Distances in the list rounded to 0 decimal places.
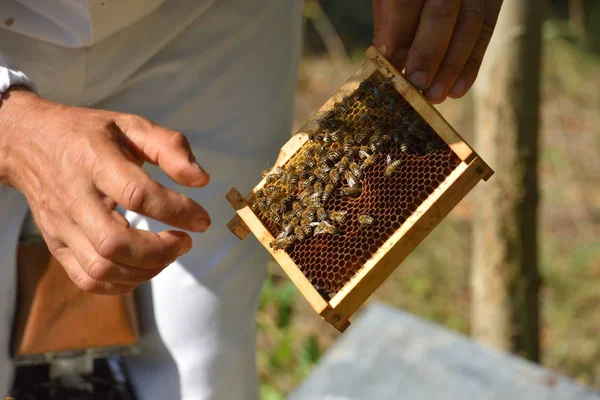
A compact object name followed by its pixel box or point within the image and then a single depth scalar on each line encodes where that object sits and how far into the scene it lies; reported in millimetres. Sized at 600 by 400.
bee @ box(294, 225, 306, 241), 938
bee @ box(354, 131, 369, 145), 967
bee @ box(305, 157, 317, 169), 965
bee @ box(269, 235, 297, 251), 936
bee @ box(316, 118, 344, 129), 971
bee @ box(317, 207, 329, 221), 944
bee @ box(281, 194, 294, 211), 954
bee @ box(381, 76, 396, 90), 967
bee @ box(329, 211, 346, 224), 943
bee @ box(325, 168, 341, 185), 954
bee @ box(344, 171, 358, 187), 954
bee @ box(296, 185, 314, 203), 957
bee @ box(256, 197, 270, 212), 953
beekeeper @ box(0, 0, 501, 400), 863
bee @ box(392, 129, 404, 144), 957
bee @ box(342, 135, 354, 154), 961
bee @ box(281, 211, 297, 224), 949
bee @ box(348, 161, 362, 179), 953
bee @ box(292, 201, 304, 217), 950
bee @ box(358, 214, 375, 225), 933
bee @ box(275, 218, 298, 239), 942
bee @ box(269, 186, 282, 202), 954
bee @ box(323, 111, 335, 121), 975
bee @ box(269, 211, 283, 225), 949
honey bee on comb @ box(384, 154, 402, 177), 945
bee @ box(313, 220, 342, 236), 939
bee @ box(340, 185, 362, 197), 953
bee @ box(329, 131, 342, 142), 965
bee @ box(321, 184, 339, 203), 951
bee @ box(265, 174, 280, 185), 961
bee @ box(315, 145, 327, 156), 965
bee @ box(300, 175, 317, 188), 957
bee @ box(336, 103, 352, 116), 978
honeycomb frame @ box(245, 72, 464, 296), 941
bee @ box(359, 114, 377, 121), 969
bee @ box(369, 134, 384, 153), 956
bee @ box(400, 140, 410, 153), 952
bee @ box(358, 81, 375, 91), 976
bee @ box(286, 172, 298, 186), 959
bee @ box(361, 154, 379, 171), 953
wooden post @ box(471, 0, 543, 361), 1188
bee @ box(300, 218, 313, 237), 940
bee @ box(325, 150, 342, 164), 959
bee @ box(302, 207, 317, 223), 943
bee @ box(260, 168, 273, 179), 971
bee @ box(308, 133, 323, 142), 970
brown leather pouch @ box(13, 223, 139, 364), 1053
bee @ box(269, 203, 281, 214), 950
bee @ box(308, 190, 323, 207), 950
